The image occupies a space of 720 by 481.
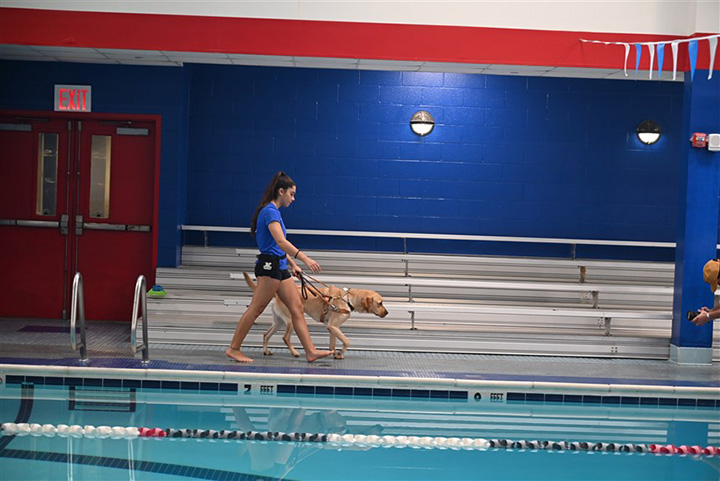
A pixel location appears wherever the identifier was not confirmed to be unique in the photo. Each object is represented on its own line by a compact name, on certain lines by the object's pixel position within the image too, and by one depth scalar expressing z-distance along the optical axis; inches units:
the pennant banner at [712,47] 285.4
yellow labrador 297.1
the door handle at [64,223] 378.9
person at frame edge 258.1
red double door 379.2
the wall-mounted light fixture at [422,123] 395.9
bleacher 336.2
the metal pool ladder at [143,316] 275.4
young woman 281.7
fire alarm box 318.3
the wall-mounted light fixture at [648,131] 401.7
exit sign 369.4
